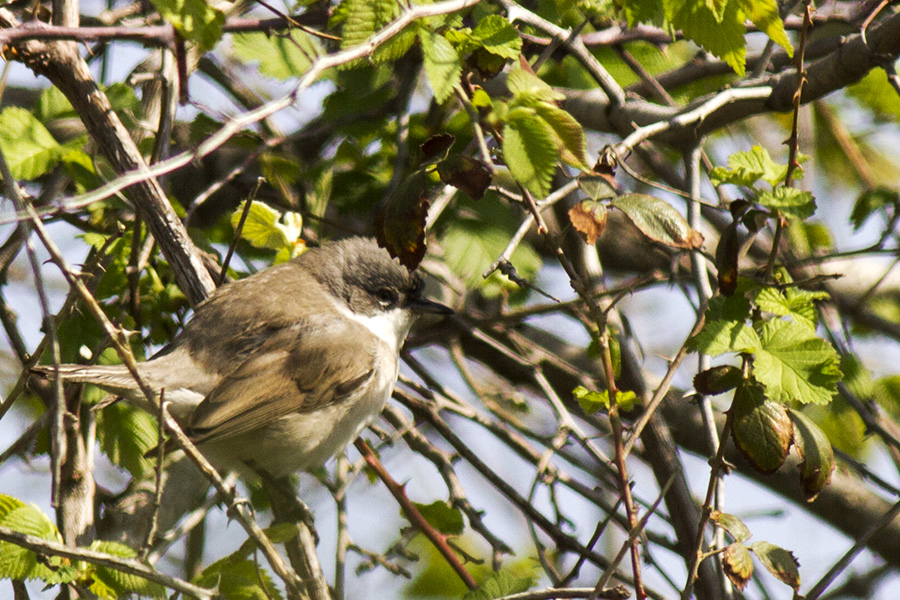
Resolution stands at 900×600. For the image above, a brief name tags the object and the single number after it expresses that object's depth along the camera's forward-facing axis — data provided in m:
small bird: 6.45
